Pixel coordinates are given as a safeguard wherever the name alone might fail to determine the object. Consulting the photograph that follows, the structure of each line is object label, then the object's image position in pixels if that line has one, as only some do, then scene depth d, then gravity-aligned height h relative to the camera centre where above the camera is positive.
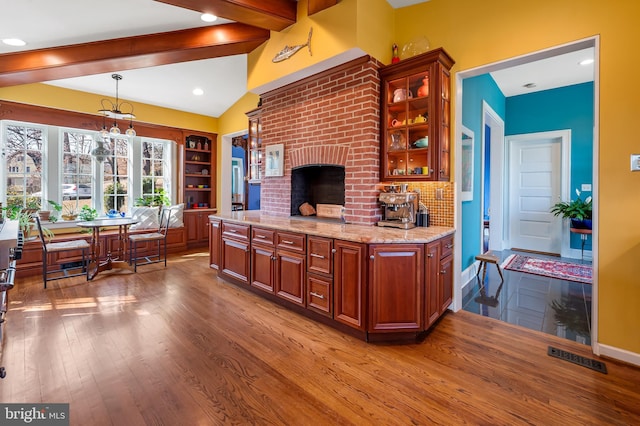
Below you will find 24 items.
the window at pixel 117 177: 5.49 +0.51
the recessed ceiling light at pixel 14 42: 3.33 +1.84
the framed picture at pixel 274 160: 4.00 +0.60
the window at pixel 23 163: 4.52 +0.64
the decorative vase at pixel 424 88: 2.85 +1.13
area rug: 4.12 -0.97
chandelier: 4.41 +1.73
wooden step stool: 3.75 -0.69
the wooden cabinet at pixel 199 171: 6.44 +0.72
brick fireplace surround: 3.07 +0.87
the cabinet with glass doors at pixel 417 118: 2.79 +0.86
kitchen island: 2.42 -0.62
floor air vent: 2.09 -1.14
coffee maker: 2.87 -0.05
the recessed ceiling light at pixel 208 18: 3.28 +2.07
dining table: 4.27 -0.72
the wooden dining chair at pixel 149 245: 4.87 -0.73
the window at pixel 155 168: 5.95 +0.73
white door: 5.51 +0.21
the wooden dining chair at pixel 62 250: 3.85 -0.70
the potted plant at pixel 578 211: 4.84 -0.11
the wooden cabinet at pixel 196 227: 6.29 -0.48
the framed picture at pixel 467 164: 3.72 +0.52
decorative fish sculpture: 3.18 +1.73
